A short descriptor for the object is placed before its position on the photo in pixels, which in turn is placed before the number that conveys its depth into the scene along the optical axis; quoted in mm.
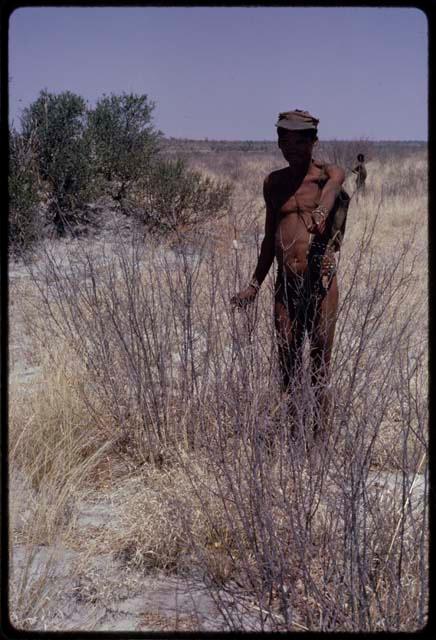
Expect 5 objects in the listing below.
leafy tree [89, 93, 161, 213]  11680
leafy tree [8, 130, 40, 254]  8914
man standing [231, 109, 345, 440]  3414
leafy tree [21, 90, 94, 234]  10789
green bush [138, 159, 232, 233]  10391
